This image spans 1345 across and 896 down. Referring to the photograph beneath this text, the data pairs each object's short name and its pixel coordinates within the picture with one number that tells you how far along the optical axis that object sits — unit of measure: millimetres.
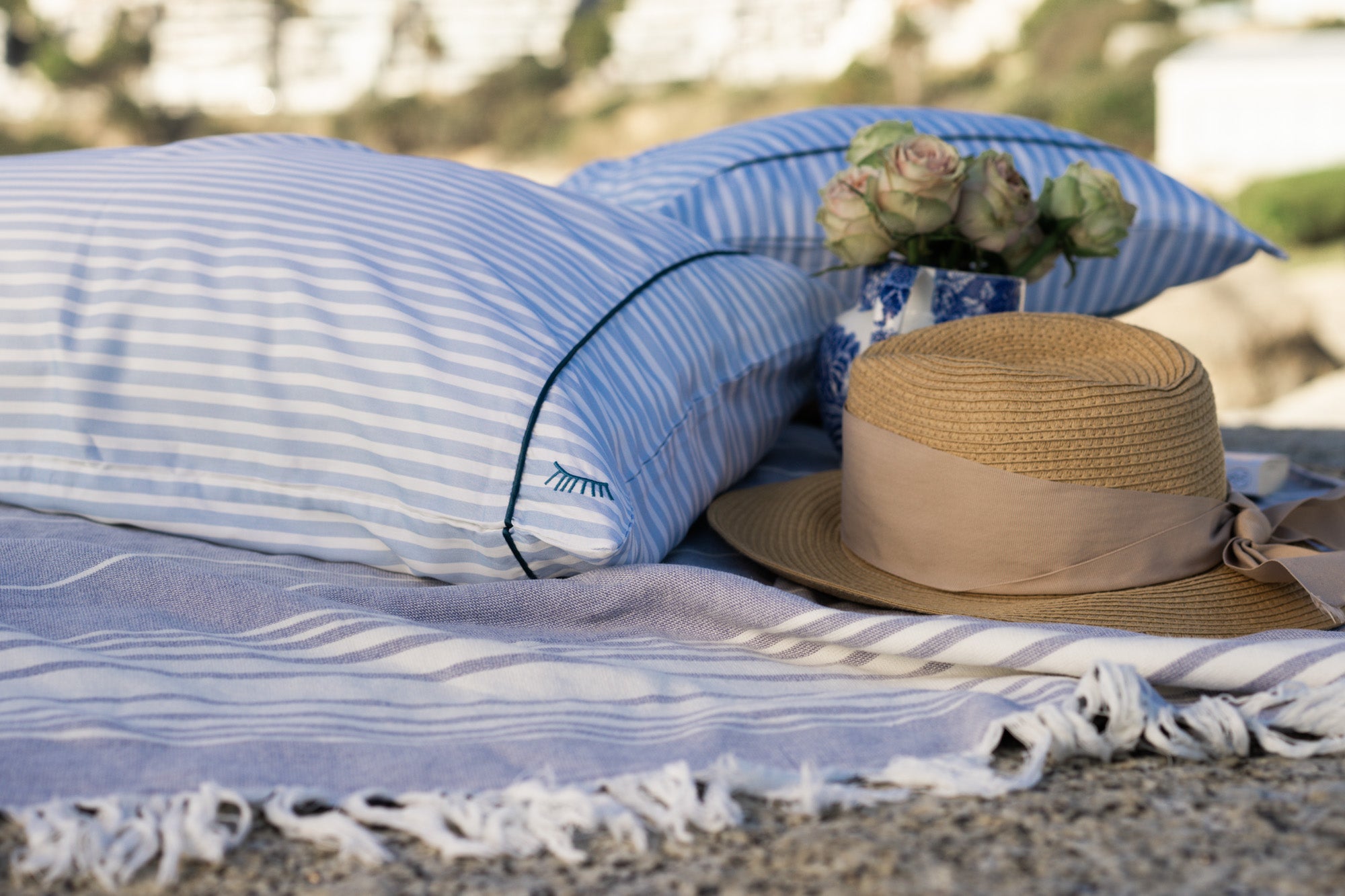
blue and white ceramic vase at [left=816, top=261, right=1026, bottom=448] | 1307
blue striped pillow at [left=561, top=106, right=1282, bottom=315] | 1550
